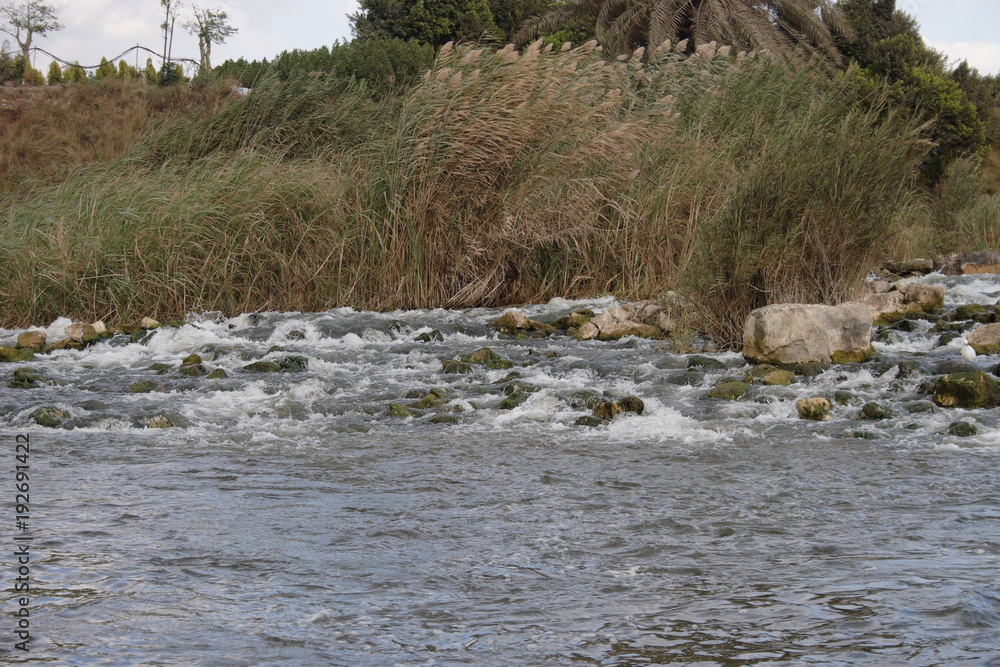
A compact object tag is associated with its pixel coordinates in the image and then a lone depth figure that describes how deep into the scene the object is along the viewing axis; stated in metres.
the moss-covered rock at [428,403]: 11.37
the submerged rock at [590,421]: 10.33
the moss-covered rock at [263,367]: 13.59
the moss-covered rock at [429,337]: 15.95
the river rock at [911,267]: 24.00
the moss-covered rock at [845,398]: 10.77
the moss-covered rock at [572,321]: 16.45
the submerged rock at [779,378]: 11.72
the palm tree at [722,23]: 44.28
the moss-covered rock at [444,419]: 10.62
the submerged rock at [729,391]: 11.25
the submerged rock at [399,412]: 10.96
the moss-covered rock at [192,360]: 13.73
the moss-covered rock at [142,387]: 12.30
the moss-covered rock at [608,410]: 10.62
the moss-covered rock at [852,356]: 12.71
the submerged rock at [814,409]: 10.30
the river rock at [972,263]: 24.28
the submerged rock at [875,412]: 10.12
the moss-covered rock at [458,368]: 13.23
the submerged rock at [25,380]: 12.67
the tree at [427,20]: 55.69
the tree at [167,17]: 59.53
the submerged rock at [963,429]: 9.32
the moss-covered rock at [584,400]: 11.12
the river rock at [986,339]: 13.41
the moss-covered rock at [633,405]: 10.72
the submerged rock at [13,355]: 14.58
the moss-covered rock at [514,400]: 11.17
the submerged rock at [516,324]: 16.42
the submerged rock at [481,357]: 13.63
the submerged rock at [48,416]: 10.61
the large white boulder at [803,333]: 12.57
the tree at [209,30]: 62.44
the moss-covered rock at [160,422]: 10.49
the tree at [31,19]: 63.34
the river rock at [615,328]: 15.77
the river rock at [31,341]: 15.60
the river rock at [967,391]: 10.41
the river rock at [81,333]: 15.93
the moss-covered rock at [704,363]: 12.87
